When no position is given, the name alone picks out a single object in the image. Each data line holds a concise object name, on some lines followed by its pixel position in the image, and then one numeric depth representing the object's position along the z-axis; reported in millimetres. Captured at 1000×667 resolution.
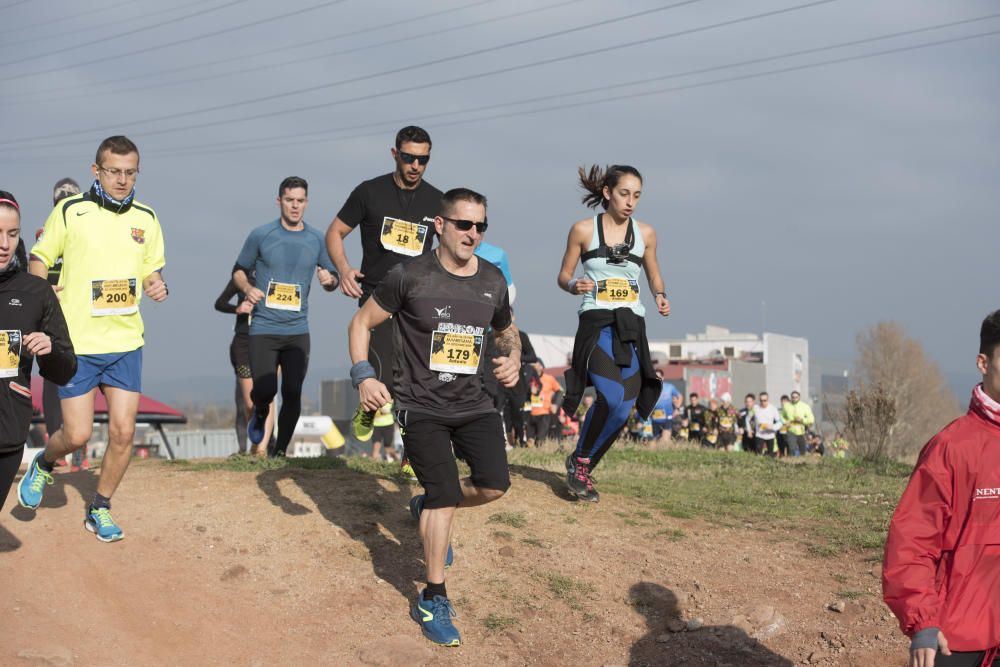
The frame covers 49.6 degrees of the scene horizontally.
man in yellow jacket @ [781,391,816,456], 21922
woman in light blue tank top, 8094
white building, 56469
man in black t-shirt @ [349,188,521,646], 5969
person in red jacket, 3621
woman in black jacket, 5441
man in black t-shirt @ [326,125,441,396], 7789
